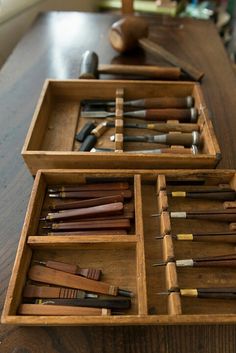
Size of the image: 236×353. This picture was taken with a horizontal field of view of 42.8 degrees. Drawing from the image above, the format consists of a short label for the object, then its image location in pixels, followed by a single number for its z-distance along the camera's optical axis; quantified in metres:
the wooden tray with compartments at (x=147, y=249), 0.59
